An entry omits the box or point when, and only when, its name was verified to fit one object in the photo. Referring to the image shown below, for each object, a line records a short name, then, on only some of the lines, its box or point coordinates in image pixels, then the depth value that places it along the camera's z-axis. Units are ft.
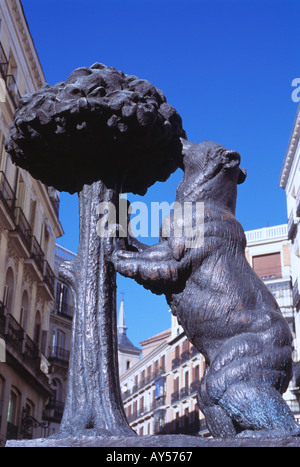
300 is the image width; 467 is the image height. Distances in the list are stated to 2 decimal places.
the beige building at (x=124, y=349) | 237.59
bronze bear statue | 9.25
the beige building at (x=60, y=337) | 121.80
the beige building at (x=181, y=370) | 122.31
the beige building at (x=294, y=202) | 101.04
